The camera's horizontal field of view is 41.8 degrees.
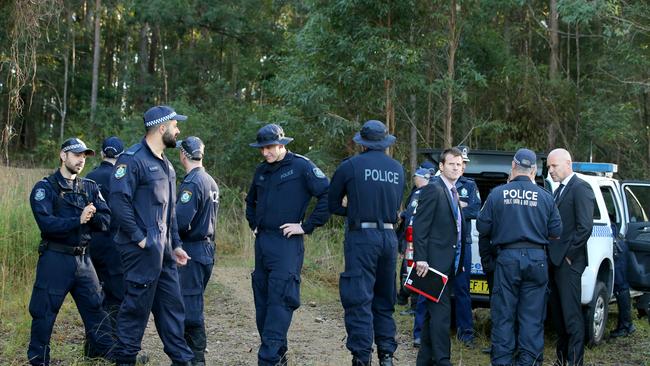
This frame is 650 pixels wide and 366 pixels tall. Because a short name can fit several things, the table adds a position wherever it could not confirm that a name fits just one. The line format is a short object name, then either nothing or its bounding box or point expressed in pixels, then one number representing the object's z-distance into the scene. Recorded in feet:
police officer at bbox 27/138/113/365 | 21.99
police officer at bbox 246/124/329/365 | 22.35
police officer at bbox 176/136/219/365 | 23.86
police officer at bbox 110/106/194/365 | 20.18
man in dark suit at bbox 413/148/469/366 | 23.20
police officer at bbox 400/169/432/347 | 29.37
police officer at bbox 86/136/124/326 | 24.94
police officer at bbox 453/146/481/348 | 28.94
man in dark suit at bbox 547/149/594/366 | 24.97
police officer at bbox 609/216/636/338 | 31.71
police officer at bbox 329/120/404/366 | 22.72
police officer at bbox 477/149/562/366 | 23.57
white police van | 28.58
